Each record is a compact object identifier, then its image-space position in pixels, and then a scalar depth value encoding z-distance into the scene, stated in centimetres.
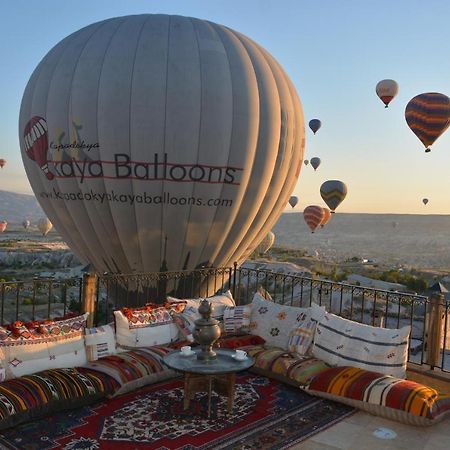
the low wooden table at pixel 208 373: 566
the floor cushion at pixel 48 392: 524
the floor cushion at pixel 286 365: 659
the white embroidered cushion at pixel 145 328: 711
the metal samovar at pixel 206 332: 592
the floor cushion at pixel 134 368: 619
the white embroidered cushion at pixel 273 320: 761
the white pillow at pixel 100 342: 667
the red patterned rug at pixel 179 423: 509
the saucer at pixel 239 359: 606
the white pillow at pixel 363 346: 652
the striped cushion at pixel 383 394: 566
